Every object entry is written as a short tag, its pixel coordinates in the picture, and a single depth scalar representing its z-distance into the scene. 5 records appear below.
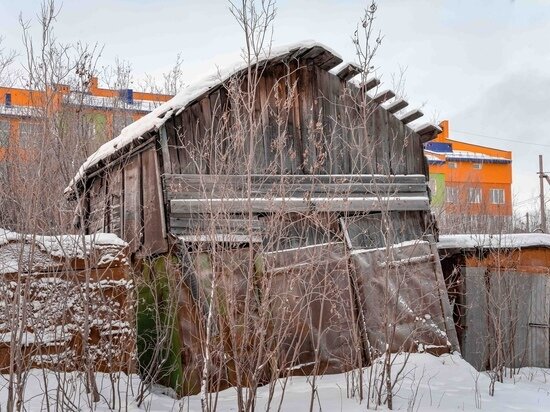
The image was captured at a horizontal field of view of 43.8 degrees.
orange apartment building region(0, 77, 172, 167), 20.96
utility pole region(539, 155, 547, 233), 32.05
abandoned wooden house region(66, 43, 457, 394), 9.47
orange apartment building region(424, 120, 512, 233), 37.69
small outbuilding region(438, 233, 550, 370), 12.16
